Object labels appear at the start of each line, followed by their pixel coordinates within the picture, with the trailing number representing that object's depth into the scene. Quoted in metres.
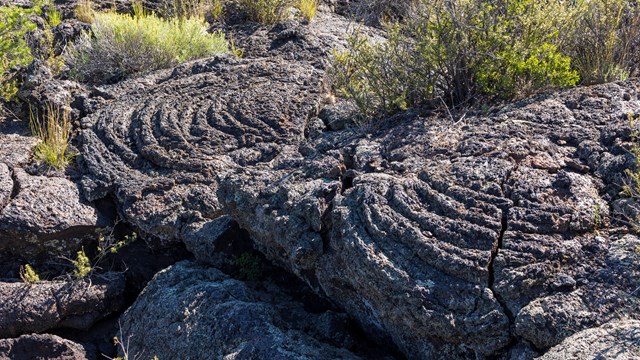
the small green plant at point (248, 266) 4.84
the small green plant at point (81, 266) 5.15
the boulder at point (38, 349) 4.74
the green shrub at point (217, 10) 8.28
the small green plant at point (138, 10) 8.06
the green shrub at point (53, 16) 8.19
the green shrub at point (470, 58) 4.97
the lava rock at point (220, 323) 3.98
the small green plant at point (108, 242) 5.32
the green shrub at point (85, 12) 8.18
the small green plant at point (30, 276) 5.08
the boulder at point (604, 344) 3.04
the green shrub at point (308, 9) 8.02
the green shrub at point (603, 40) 5.12
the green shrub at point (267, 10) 7.98
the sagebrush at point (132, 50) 7.12
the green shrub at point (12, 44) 6.48
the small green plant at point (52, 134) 5.78
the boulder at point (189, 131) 5.31
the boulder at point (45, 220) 5.21
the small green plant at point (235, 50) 7.32
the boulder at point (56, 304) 4.91
